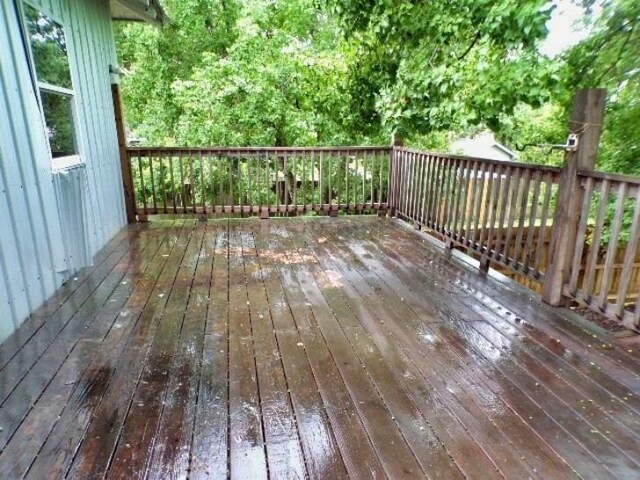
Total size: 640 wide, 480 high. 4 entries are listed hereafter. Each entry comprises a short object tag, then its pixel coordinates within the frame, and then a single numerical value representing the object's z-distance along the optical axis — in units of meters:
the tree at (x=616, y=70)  3.81
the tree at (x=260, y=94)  7.10
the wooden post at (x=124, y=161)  5.09
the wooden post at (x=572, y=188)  2.56
